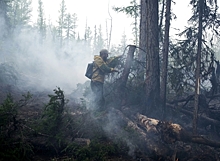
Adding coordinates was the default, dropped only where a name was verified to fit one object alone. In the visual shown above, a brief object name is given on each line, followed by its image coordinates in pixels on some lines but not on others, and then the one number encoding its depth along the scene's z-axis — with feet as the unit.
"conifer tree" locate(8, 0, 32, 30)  144.09
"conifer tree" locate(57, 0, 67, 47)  184.34
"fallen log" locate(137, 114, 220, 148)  16.51
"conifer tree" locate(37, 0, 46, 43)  170.22
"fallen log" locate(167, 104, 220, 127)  22.06
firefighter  25.85
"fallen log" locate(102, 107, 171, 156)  16.42
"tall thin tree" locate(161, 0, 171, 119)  24.72
